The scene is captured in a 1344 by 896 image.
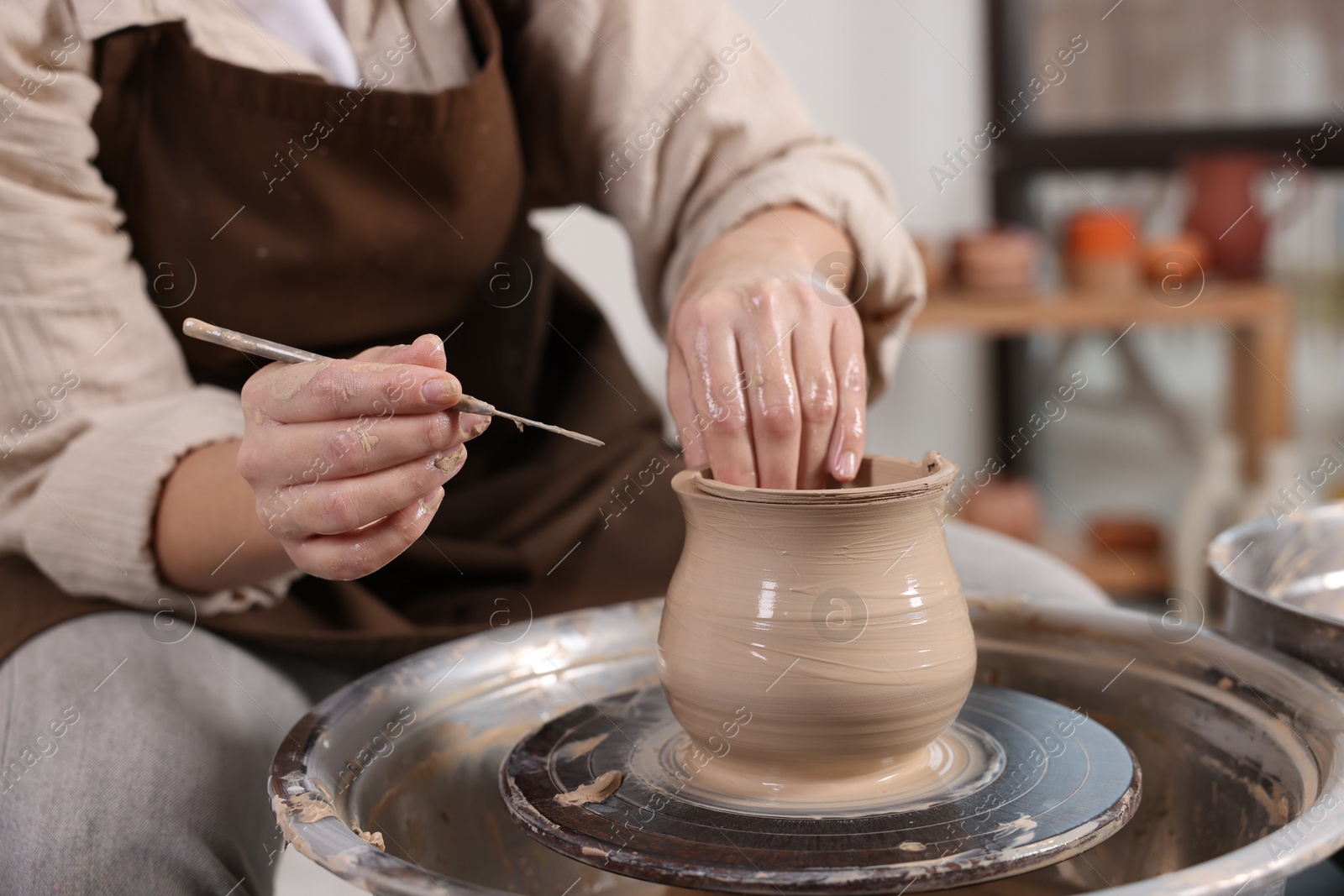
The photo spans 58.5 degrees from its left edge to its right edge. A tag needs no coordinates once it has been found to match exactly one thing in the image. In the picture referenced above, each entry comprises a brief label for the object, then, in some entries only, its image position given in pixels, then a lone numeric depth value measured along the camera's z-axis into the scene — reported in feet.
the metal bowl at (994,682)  2.39
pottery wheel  1.95
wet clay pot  2.27
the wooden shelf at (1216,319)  7.96
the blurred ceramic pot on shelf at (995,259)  8.50
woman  2.47
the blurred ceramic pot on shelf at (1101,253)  8.28
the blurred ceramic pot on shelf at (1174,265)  8.09
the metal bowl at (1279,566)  2.75
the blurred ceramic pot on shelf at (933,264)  8.66
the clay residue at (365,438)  2.16
